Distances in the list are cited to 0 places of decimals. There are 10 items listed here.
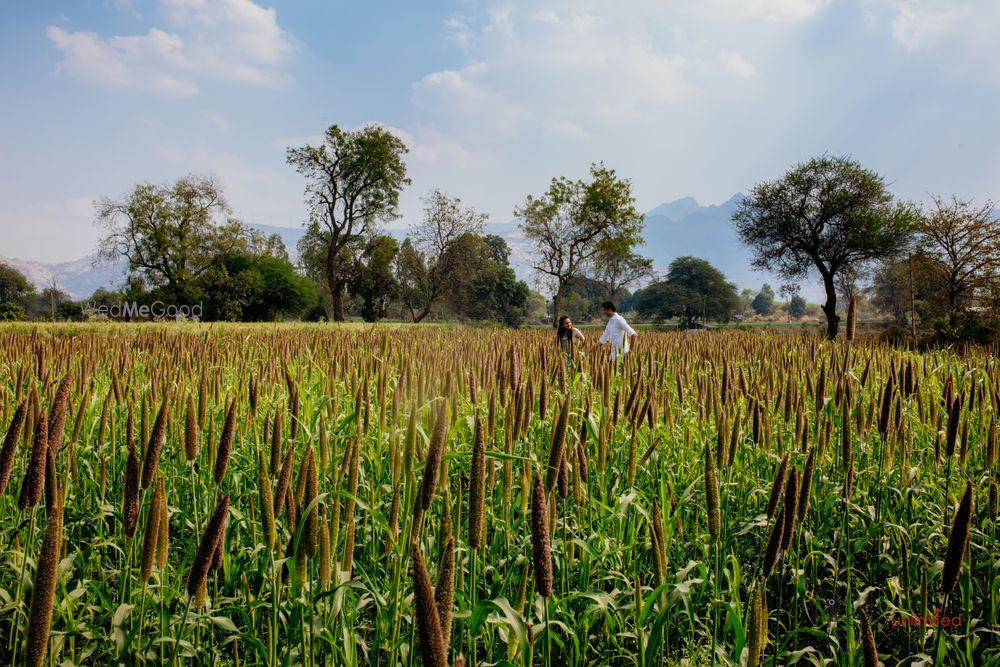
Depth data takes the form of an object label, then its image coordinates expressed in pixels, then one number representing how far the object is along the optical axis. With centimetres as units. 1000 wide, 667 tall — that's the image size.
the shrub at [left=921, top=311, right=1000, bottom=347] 1681
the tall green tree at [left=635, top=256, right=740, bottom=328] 9506
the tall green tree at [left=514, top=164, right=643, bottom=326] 3991
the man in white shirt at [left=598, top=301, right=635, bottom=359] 920
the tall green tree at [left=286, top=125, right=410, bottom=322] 4622
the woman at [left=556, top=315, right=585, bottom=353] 898
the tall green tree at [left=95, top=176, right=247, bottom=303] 5025
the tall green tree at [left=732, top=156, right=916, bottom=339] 3472
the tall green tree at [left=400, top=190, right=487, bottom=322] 5247
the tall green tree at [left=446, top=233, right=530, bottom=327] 7249
